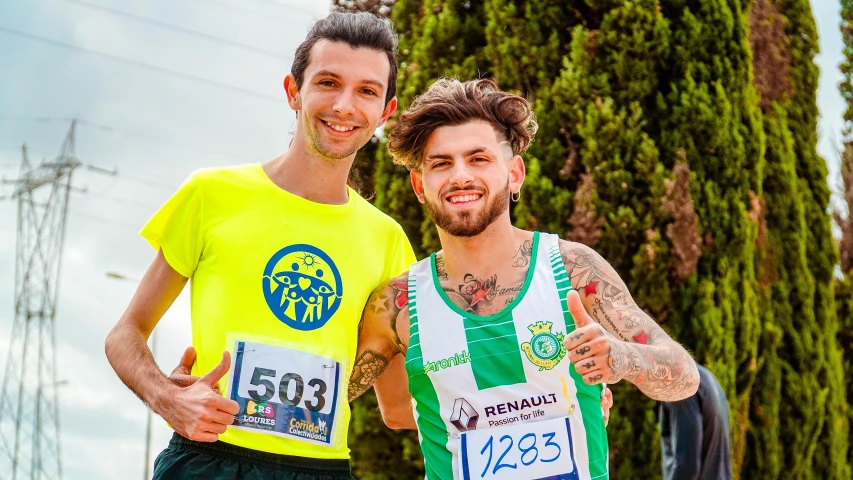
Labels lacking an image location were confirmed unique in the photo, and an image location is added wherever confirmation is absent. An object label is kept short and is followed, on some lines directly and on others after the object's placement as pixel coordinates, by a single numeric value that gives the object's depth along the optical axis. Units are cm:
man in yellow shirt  290
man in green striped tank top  303
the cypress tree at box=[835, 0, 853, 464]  927
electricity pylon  1797
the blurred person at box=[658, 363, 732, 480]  520
